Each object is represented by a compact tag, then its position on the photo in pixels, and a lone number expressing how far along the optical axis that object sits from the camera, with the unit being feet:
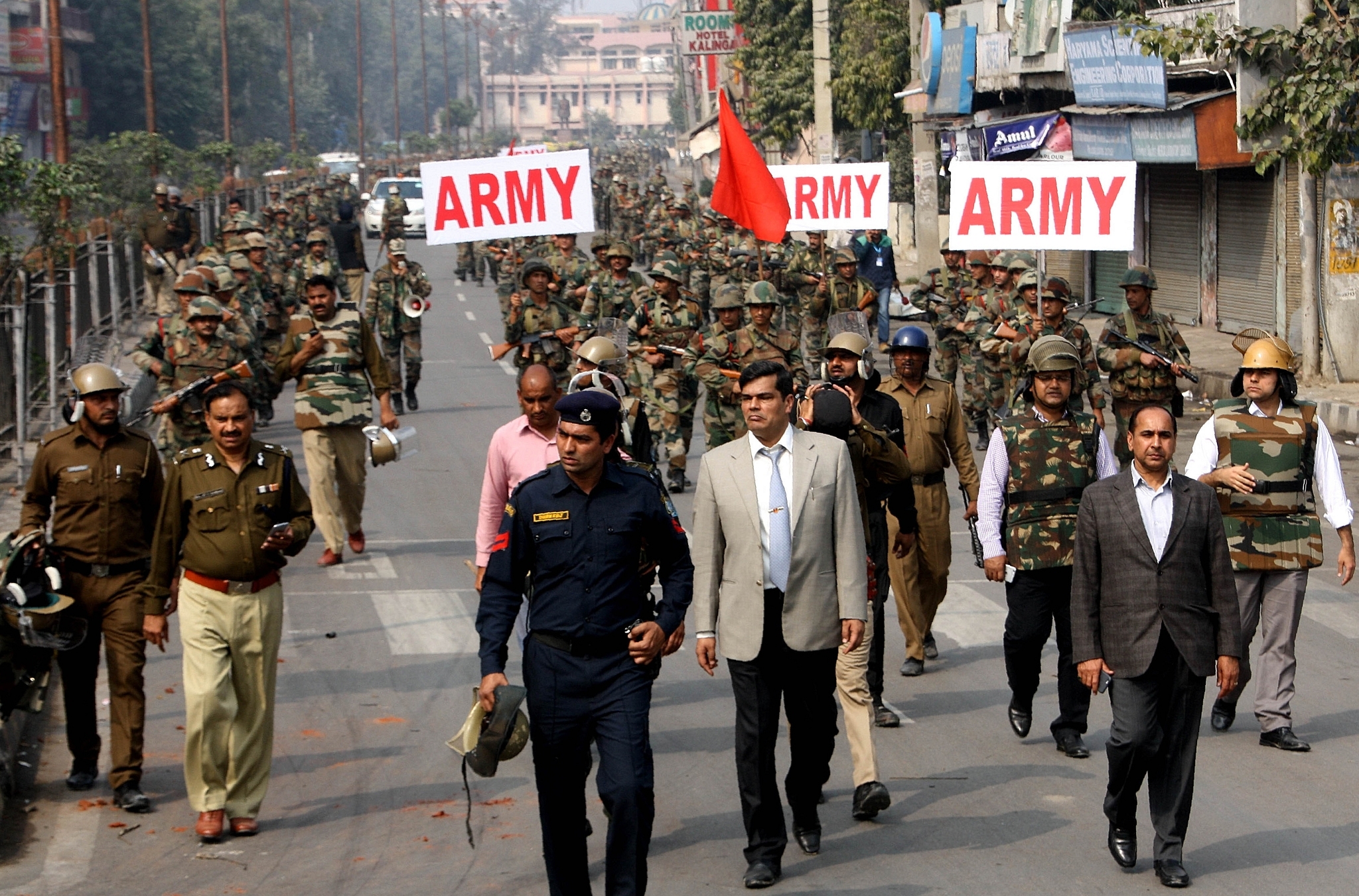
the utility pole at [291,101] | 227.81
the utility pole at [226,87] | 179.83
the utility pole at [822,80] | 119.44
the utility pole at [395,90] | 343.87
